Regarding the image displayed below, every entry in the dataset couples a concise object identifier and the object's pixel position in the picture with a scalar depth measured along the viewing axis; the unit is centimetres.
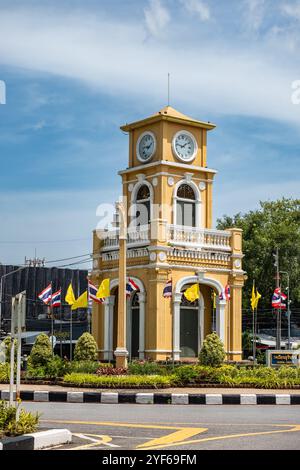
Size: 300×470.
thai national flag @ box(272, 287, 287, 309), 3788
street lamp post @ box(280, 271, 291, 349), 5018
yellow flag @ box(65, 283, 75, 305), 3238
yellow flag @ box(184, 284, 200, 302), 2915
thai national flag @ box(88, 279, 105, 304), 3011
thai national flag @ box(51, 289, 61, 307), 3294
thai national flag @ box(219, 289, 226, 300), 3161
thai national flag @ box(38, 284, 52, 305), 3183
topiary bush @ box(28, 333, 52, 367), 2545
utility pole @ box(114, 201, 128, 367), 2489
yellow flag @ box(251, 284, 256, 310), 3529
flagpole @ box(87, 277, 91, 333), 5330
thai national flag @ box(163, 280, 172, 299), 2822
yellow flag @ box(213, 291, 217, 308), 3227
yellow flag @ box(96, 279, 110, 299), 2910
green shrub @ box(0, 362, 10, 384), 2308
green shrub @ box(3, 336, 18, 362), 2688
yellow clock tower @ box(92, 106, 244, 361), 3023
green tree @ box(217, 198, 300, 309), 5162
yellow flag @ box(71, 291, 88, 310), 3092
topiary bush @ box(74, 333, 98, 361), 2770
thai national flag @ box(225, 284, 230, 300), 3155
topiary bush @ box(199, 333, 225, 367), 2584
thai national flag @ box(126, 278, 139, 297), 3018
